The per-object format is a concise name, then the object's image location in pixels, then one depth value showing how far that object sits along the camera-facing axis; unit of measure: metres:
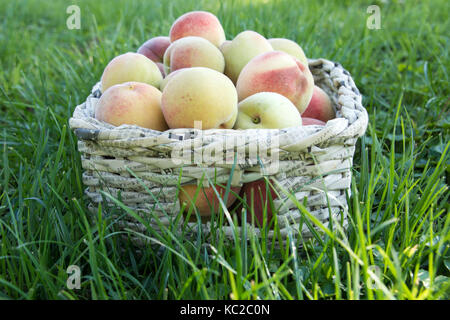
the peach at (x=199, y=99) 0.63
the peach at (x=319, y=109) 0.73
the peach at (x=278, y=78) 0.68
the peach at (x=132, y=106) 0.64
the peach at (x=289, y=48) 0.77
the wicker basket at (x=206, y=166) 0.59
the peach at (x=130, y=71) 0.71
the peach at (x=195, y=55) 0.72
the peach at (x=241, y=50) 0.74
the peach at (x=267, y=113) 0.64
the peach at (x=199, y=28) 0.77
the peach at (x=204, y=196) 0.61
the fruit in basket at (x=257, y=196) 0.62
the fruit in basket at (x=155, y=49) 0.80
